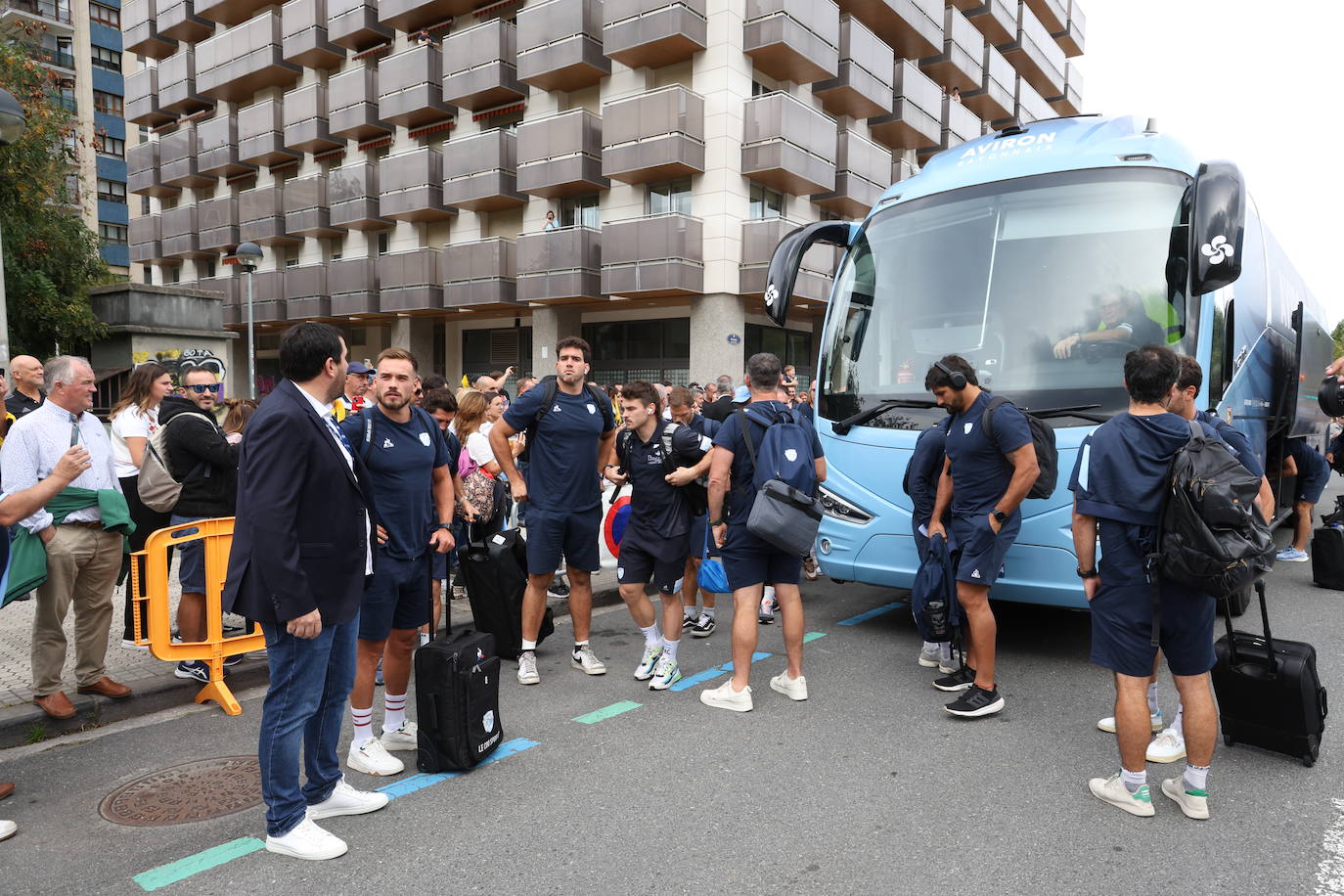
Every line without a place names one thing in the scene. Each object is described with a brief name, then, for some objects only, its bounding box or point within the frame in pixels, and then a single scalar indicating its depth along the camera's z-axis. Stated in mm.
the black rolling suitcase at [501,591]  5543
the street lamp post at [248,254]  17219
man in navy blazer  3018
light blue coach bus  5219
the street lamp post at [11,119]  6574
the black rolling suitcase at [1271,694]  3897
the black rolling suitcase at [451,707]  3875
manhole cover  3555
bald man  5871
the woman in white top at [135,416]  5508
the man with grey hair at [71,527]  4328
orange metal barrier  4680
